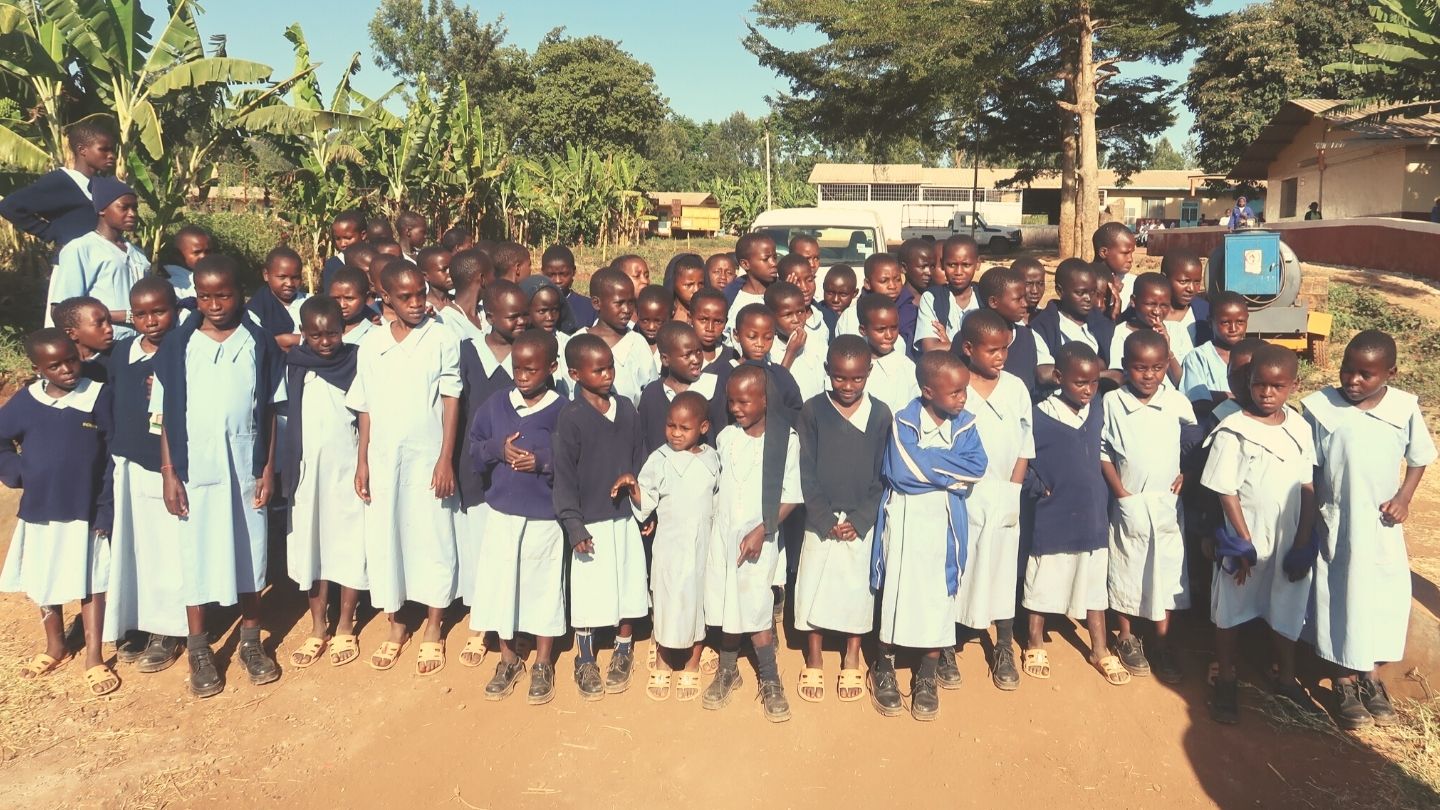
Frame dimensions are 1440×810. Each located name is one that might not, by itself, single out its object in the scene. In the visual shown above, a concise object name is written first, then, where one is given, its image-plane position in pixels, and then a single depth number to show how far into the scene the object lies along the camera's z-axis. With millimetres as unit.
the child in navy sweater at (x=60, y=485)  3438
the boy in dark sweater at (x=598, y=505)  3205
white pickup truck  28500
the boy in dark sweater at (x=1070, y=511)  3449
